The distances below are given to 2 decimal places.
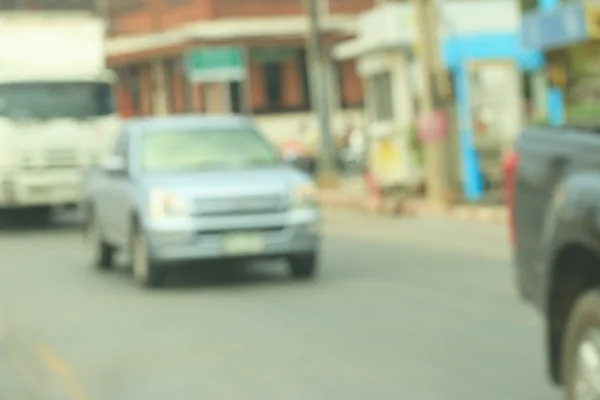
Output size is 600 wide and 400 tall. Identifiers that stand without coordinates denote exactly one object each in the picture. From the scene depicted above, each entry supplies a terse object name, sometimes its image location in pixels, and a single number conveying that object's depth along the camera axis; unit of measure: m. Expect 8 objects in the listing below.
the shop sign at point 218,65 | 33.03
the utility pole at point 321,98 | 32.56
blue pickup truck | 14.62
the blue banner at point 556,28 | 21.02
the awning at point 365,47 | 28.23
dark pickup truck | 6.26
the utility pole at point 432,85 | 24.69
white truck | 24.81
